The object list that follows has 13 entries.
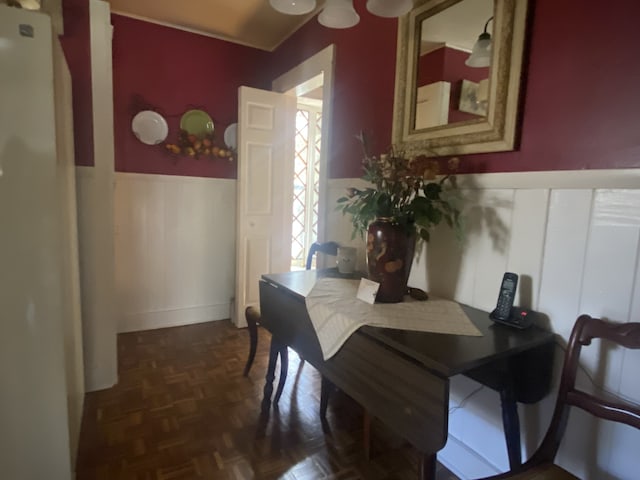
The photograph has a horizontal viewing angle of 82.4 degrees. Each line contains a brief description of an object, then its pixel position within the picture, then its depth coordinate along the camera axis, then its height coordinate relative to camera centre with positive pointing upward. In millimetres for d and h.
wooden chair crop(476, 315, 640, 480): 903 -492
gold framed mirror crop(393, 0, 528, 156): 1263 +490
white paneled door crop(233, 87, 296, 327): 2859 +60
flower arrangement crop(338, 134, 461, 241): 1330 +24
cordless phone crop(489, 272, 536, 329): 1177 -341
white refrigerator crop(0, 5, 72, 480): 1084 -223
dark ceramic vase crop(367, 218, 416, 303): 1349 -206
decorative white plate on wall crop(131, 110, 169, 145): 2691 +473
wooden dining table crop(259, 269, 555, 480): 930 -500
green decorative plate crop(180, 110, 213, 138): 2855 +548
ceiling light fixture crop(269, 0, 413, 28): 1338 +736
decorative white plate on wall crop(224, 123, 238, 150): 3014 +486
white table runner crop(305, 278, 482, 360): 1174 -390
